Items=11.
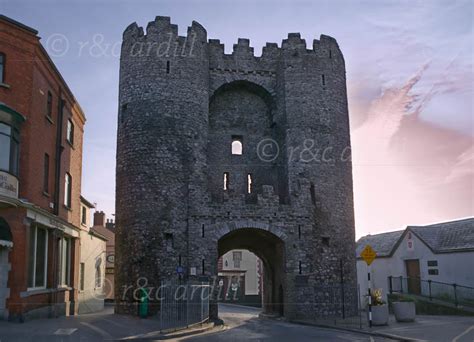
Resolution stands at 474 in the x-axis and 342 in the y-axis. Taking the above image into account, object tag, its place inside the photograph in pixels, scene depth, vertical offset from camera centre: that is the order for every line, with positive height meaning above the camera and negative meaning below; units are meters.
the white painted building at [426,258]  29.48 +0.00
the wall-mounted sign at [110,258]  48.25 +0.51
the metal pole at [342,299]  24.08 -1.83
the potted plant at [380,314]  19.77 -2.03
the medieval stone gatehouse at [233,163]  24.02 +4.74
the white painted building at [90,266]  29.31 -0.11
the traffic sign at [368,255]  18.73 +0.13
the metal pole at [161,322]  17.12 -1.90
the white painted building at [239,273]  54.03 -1.23
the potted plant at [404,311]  20.70 -2.03
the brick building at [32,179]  17.30 +3.13
